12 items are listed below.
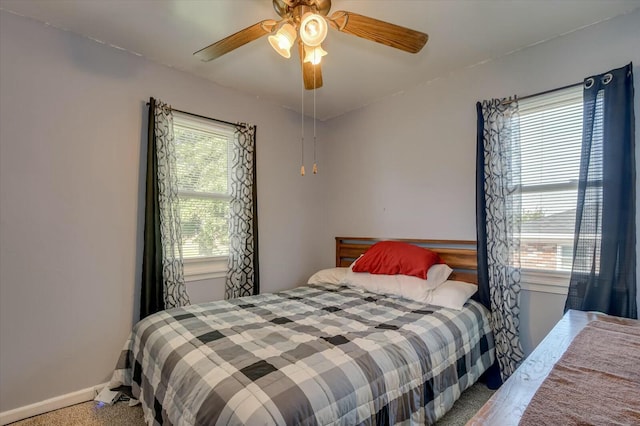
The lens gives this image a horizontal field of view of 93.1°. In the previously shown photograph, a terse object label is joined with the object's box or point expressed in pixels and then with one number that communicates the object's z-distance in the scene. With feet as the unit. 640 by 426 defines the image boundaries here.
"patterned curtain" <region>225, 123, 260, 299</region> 9.61
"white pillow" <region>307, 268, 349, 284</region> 9.75
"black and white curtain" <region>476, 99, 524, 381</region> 7.34
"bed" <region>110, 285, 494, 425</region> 3.84
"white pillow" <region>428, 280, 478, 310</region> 7.20
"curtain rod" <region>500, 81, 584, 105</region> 6.91
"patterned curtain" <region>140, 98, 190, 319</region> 7.82
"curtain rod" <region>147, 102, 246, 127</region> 8.67
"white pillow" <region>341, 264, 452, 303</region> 7.78
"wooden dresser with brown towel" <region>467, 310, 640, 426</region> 2.68
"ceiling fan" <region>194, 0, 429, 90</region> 4.90
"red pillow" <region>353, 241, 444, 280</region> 8.26
